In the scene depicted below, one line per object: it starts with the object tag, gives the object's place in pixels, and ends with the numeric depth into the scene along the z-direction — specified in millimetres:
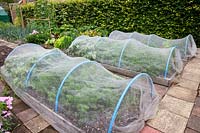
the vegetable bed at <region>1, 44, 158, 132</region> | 2266
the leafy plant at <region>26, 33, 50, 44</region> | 6562
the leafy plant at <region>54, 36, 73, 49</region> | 6066
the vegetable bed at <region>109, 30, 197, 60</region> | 5082
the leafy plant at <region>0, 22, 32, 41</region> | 7266
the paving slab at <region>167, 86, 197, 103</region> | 3393
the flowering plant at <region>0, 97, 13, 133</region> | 2570
